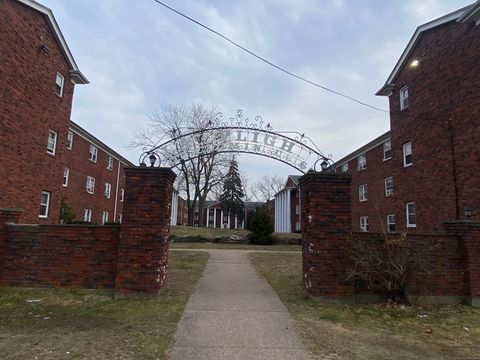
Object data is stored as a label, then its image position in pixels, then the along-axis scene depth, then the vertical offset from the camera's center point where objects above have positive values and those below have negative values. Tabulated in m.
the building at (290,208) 42.12 +2.77
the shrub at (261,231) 21.11 -0.15
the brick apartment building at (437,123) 11.44 +4.45
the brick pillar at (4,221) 6.70 +0.00
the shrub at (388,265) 6.24 -0.62
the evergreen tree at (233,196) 51.19 +5.03
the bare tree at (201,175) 33.66 +5.56
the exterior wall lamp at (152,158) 7.22 +1.46
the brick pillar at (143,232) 6.40 -0.13
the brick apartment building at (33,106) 11.49 +4.48
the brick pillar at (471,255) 6.54 -0.39
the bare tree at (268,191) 65.81 +7.67
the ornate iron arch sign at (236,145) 8.48 +2.21
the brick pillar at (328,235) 6.43 -0.09
